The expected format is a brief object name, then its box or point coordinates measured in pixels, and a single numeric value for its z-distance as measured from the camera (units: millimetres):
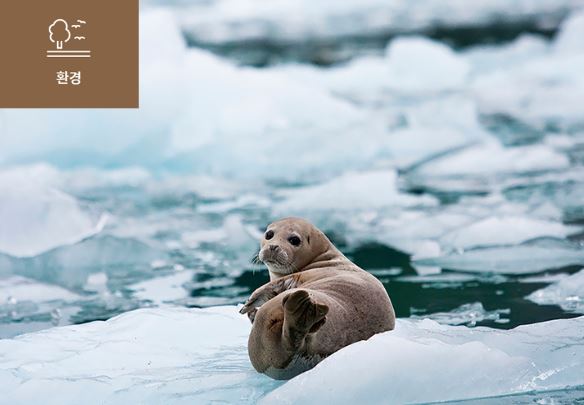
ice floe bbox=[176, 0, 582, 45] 33281
